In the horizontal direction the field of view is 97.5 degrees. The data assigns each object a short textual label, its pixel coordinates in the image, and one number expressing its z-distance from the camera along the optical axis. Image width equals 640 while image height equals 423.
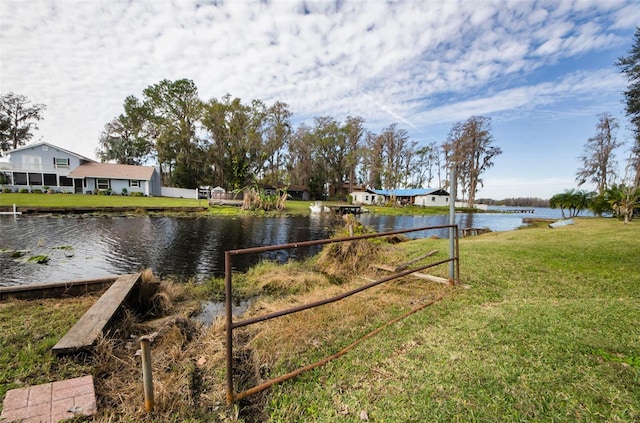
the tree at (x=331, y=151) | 55.00
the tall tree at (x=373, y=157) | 54.59
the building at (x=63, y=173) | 31.92
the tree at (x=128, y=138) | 45.91
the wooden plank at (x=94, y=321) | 3.10
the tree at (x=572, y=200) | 24.87
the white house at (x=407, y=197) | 53.75
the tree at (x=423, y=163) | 61.06
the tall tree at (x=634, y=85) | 15.76
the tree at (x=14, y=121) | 40.03
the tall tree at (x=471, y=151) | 45.97
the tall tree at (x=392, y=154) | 55.16
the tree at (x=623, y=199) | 16.69
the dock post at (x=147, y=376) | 2.12
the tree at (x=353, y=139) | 55.19
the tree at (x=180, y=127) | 41.50
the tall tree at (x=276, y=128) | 45.34
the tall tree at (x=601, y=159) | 32.31
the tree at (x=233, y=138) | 41.09
